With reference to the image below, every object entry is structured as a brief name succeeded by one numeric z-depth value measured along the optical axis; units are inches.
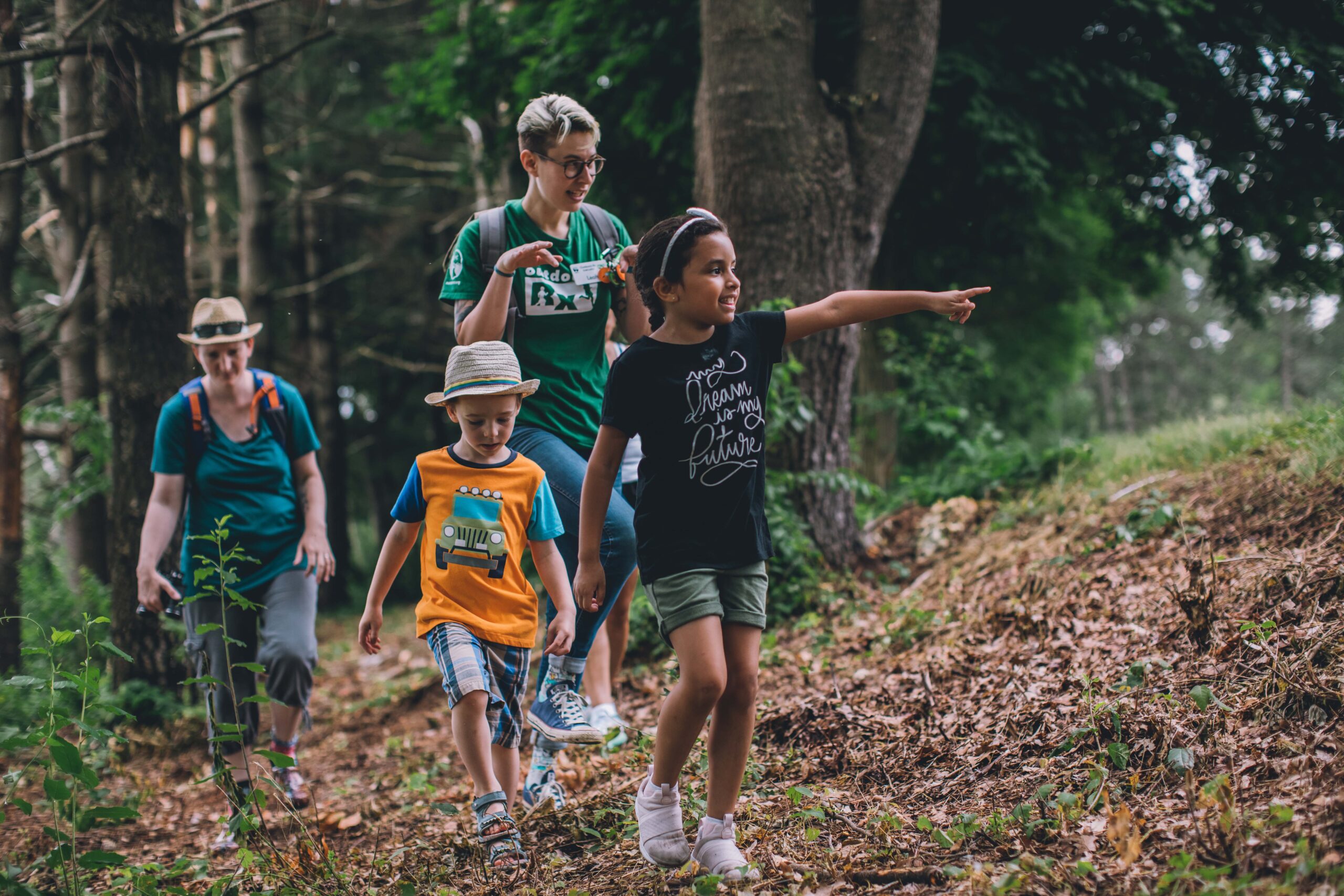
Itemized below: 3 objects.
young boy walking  128.1
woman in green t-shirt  143.4
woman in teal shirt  165.0
